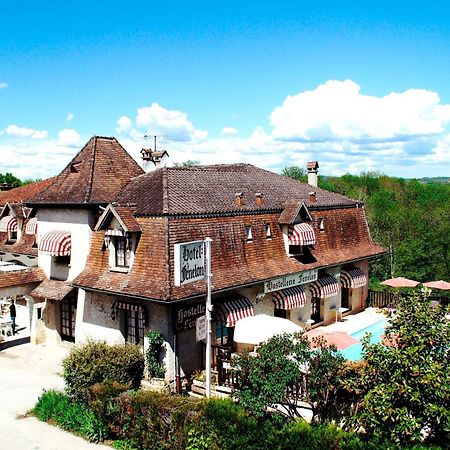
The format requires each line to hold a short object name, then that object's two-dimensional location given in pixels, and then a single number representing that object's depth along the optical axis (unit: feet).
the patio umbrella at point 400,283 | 133.18
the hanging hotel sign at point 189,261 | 64.64
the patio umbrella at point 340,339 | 71.77
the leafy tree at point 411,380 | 43.83
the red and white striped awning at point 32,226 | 116.37
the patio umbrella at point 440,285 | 134.10
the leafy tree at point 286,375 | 51.65
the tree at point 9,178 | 379.33
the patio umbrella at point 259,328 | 76.43
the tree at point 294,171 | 373.40
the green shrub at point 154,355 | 75.46
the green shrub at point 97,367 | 65.05
